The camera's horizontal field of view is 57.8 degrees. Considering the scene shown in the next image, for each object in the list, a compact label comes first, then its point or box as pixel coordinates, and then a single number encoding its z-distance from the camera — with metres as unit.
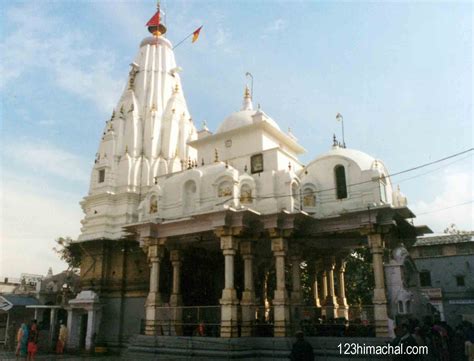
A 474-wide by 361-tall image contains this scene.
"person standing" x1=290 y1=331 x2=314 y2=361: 9.83
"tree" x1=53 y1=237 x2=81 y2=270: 36.12
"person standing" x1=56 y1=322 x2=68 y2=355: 23.50
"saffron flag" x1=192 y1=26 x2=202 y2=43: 29.42
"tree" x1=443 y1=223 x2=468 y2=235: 43.08
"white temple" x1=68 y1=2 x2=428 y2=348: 18.09
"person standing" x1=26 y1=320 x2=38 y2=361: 19.72
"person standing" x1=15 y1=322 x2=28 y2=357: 20.74
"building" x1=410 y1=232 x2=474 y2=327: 37.00
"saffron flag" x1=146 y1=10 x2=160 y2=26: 33.31
